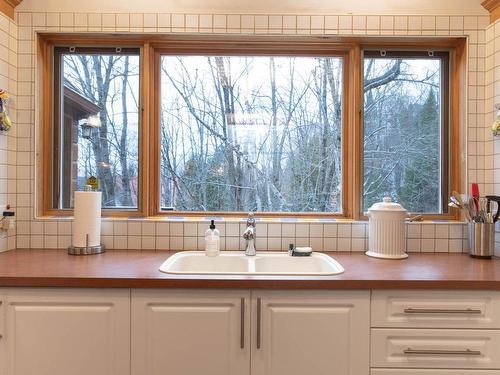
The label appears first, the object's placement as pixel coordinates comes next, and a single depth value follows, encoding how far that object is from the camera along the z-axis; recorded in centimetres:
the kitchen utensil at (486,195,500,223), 175
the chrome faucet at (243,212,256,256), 177
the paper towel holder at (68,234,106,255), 176
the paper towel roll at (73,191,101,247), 175
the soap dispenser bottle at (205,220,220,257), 178
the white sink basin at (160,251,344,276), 177
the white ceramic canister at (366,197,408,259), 173
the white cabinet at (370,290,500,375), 134
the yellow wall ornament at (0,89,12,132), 179
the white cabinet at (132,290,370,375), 133
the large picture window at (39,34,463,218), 203
